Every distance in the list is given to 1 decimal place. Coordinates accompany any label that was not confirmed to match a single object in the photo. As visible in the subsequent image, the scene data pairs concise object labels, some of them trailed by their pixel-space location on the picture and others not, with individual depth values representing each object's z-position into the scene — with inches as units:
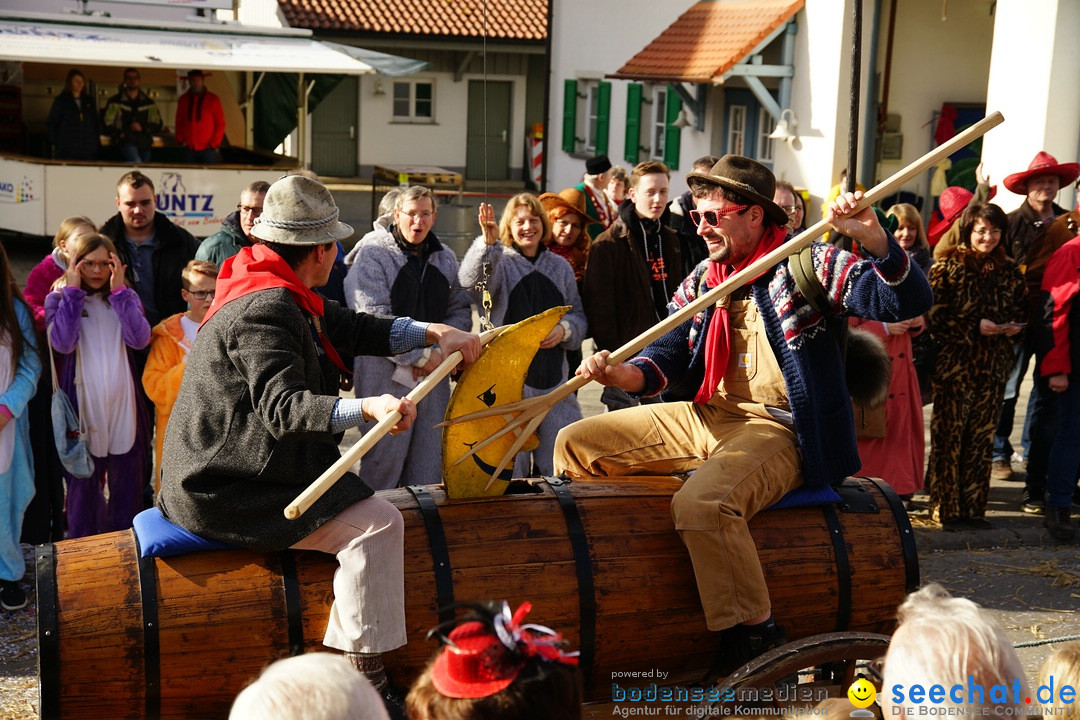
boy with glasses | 234.1
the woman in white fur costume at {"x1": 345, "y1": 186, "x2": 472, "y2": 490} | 247.8
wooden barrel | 149.3
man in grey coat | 146.6
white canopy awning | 610.2
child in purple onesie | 228.5
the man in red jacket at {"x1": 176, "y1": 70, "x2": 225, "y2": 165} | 687.1
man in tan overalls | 167.3
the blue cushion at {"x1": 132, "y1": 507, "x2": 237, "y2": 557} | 153.7
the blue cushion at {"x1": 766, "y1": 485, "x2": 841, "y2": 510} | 179.9
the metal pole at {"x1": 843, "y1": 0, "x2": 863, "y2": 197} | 182.7
